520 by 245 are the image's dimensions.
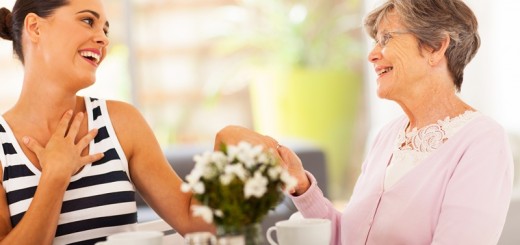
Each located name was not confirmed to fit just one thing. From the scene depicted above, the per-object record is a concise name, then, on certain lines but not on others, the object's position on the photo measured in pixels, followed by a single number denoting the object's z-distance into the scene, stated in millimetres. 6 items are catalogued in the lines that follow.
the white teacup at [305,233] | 1938
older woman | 2171
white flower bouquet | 1794
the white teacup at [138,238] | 1894
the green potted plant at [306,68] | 6194
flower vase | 1800
